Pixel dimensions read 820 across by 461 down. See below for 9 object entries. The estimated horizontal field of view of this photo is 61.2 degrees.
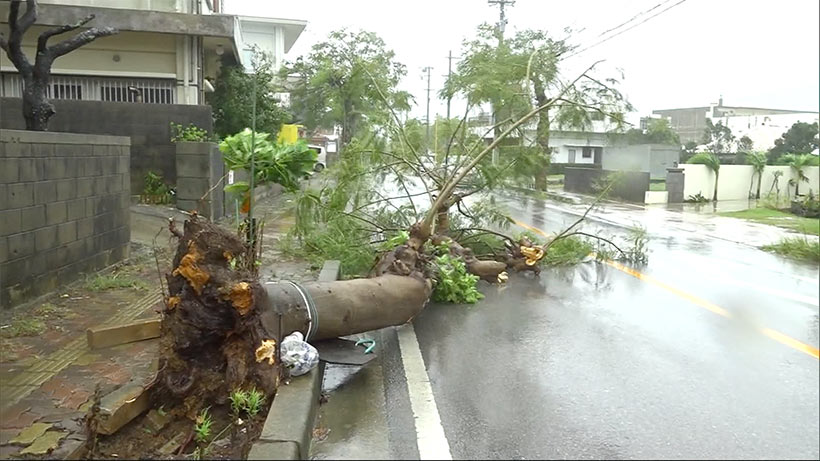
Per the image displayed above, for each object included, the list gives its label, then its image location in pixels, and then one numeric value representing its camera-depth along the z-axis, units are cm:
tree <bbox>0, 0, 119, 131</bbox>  869
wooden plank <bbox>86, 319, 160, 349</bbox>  530
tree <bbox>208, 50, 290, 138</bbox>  1811
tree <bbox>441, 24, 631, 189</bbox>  874
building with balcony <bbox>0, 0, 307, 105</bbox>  1471
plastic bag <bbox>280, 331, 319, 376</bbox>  443
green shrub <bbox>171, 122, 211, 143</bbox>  1316
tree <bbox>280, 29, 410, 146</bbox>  1053
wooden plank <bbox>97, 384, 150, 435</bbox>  373
